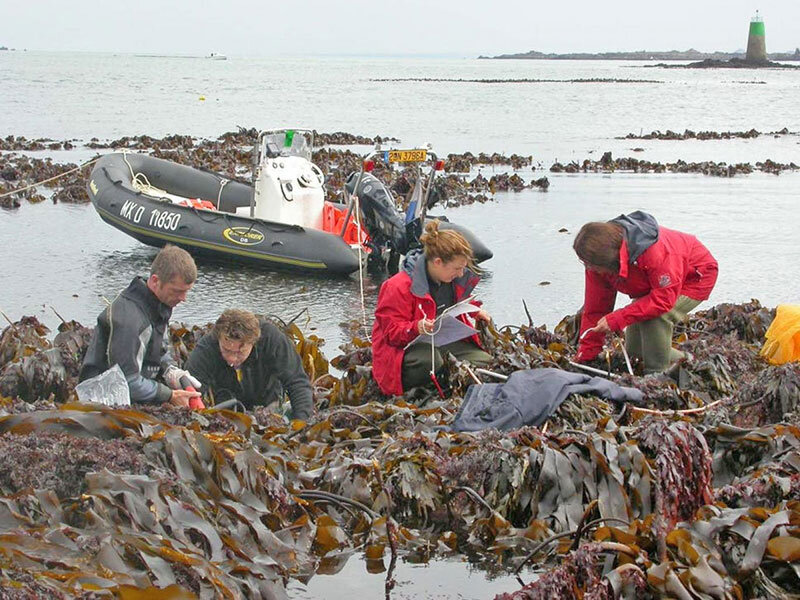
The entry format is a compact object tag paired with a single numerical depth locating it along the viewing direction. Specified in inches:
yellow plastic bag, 248.4
